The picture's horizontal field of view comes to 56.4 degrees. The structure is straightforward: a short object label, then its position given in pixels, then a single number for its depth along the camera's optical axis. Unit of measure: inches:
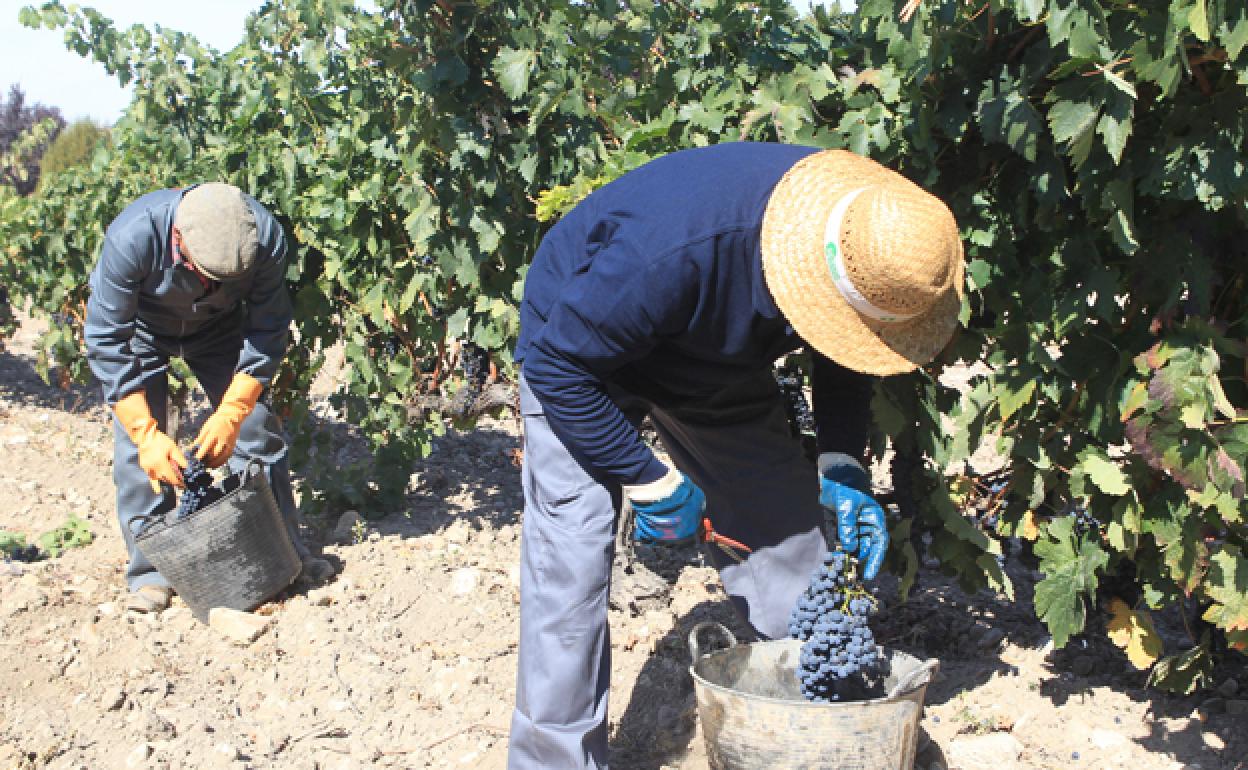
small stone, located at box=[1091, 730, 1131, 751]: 113.3
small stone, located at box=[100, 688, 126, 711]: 133.8
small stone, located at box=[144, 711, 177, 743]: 126.2
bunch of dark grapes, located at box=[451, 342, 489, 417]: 177.9
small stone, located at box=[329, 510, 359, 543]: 187.5
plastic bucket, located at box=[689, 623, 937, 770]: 88.7
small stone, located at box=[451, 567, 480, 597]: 161.8
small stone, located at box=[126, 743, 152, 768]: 120.6
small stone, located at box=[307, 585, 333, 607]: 162.1
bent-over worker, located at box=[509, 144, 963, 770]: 80.9
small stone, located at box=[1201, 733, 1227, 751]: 111.5
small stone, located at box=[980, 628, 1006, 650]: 133.8
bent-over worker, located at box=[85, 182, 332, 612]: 144.6
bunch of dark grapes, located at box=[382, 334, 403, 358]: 186.4
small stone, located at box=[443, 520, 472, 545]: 183.9
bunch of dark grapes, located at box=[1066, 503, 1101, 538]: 112.9
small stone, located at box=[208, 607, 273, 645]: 151.6
